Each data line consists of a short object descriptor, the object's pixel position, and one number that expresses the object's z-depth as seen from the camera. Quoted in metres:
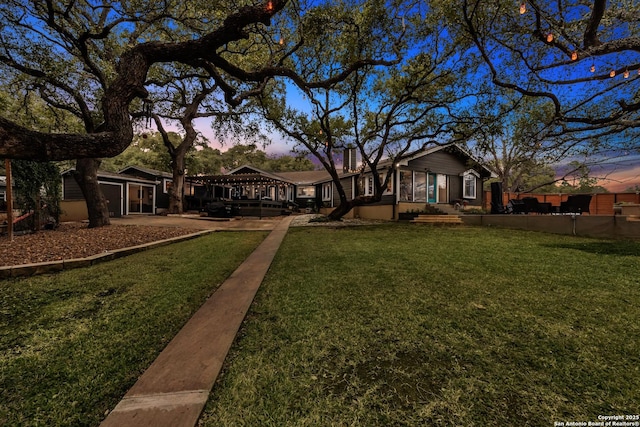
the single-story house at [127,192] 14.31
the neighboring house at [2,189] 14.51
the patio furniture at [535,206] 11.64
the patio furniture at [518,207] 12.13
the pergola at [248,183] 17.94
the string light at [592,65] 6.16
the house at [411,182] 15.58
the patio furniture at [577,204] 10.79
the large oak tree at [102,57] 3.08
